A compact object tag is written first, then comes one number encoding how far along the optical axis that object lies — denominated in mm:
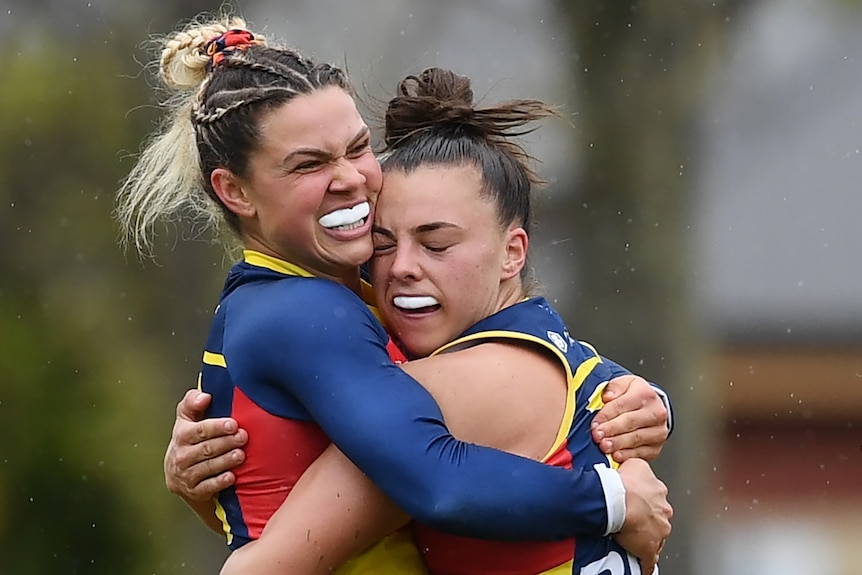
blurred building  30547
